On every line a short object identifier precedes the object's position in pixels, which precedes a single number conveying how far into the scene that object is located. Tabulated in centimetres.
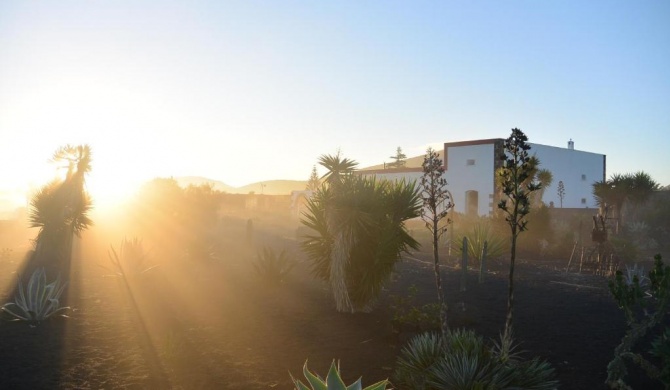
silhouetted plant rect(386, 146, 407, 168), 10095
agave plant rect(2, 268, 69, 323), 865
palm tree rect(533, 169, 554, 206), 2986
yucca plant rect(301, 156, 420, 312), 928
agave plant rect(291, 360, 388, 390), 343
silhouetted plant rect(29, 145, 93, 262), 1560
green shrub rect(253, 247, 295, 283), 1224
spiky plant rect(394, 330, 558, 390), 508
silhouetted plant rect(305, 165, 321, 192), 5666
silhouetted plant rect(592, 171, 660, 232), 2478
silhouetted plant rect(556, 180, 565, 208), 3566
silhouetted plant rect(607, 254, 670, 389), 523
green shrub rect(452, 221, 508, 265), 1645
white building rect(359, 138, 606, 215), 3278
